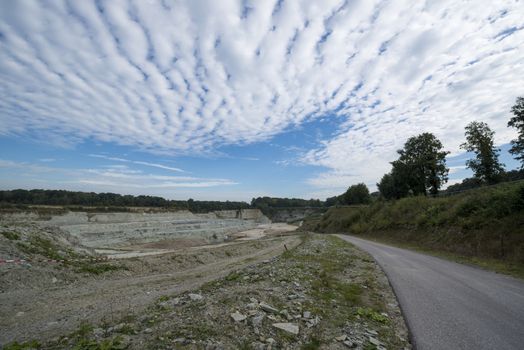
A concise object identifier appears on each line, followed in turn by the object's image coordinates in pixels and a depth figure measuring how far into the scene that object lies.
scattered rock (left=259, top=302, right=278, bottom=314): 7.01
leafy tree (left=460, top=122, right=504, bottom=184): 40.53
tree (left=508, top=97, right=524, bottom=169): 32.59
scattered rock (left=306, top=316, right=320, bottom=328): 6.65
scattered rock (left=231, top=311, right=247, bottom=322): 6.32
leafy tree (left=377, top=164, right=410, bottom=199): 58.09
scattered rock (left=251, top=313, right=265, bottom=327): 6.20
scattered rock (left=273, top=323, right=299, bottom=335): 6.12
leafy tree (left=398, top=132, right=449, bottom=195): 51.62
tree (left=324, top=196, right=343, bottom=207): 190.94
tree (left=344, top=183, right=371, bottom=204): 98.19
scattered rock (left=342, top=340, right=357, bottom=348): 5.79
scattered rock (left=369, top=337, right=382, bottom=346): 5.96
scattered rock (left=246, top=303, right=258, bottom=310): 7.07
